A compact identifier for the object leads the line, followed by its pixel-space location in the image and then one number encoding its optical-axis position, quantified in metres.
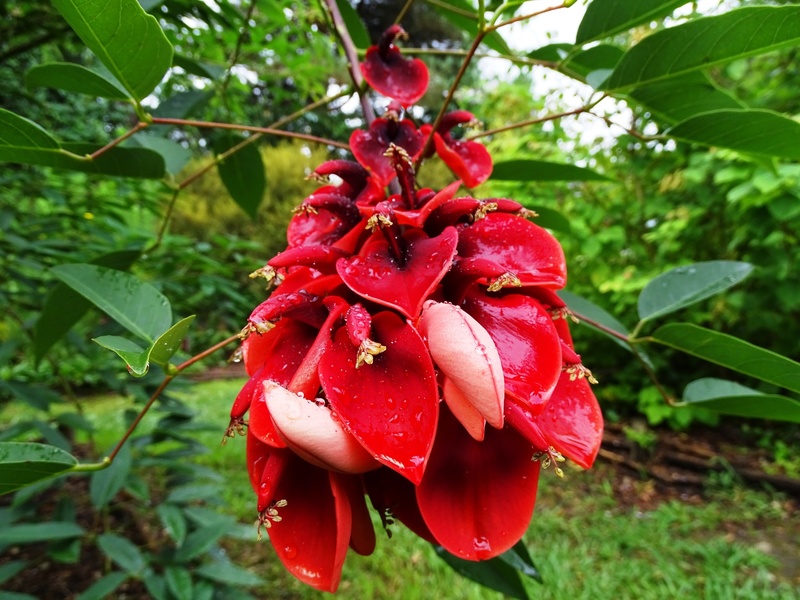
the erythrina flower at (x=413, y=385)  0.30
